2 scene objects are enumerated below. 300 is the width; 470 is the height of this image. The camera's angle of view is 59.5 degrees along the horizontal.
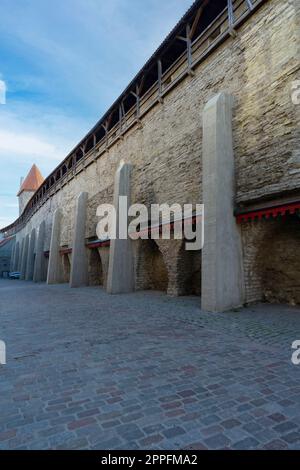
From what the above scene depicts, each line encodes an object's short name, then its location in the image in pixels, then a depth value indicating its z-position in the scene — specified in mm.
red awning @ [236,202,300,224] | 5891
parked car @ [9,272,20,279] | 34419
